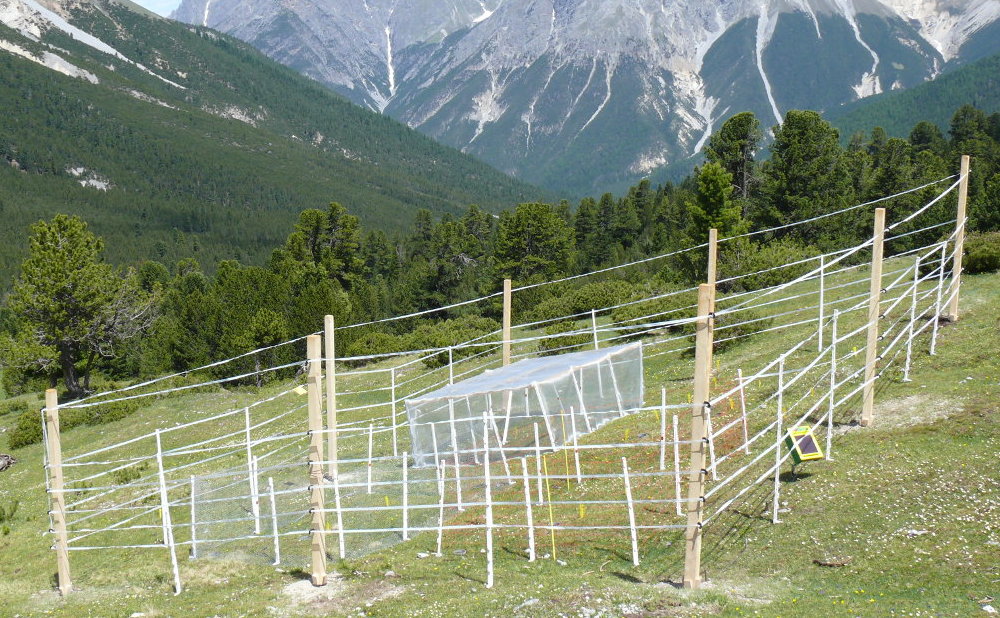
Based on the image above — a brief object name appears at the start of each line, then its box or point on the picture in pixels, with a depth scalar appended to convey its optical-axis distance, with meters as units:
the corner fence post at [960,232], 19.61
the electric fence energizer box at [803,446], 14.06
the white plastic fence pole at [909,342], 18.20
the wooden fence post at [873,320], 16.06
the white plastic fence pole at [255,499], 17.11
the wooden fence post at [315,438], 13.77
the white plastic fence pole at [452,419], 18.53
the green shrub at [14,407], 49.67
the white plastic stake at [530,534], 13.65
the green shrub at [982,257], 27.33
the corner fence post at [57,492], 15.03
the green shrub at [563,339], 35.06
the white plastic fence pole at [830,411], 14.70
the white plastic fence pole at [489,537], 12.56
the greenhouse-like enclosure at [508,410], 19.92
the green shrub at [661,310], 34.69
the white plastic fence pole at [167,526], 14.40
